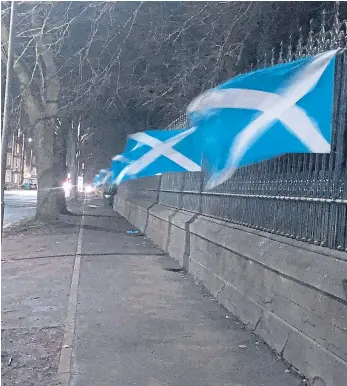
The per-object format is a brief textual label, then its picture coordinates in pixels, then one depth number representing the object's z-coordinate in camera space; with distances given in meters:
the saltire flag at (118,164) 11.86
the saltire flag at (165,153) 8.09
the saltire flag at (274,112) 4.64
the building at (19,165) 105.26
